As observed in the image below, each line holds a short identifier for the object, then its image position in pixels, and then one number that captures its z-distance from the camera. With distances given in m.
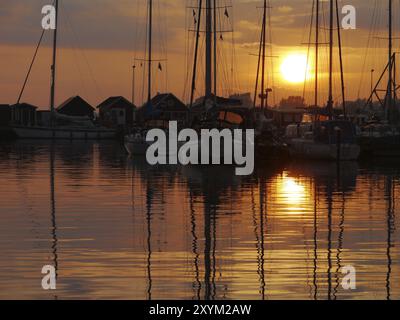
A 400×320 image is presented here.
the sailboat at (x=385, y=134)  68.94
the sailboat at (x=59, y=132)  122.31
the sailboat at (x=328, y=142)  63.22
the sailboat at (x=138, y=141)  74.12
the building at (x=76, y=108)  150.75
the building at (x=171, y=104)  137.69
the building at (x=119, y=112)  150.75
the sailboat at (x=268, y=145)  59.47
